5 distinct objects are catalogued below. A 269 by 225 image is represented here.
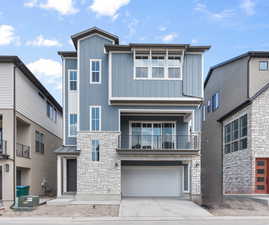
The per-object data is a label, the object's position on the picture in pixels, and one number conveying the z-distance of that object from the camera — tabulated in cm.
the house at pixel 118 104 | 1384
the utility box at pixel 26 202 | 1105
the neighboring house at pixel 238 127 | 1302
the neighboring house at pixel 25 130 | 1400
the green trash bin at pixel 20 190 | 1326
